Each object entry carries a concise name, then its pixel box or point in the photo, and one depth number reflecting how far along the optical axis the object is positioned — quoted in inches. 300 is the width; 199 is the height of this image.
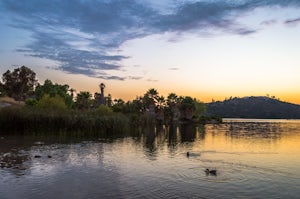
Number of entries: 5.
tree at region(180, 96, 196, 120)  6058.1
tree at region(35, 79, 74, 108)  4448.8
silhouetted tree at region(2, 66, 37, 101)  4596.5
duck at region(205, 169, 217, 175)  946.1
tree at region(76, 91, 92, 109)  4817.9
